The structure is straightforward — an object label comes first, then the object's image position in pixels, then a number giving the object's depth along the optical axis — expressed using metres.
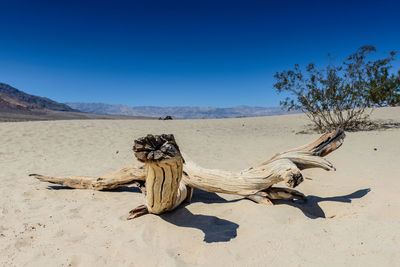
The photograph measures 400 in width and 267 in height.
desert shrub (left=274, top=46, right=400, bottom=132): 11.66
